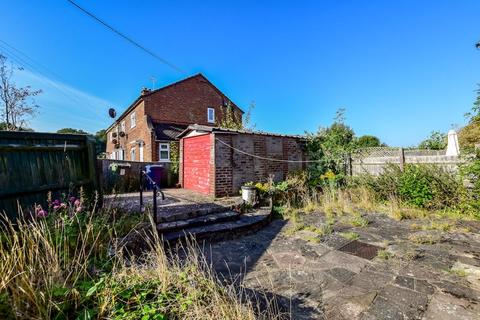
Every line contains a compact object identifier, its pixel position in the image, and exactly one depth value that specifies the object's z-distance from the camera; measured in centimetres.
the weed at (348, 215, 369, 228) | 568
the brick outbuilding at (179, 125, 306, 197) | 764
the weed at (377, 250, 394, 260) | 380
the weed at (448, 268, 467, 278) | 315
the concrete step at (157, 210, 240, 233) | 485
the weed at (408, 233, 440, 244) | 443
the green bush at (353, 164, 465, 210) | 638
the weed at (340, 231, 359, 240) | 483
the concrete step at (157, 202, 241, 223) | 521
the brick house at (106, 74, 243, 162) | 1614
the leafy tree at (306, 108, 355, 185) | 955
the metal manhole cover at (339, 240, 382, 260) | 398
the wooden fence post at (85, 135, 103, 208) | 448
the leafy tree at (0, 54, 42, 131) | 1374
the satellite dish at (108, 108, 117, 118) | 2017
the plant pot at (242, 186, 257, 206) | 697
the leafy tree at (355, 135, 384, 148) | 2131
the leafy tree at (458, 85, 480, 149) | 1082
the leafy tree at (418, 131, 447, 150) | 922
